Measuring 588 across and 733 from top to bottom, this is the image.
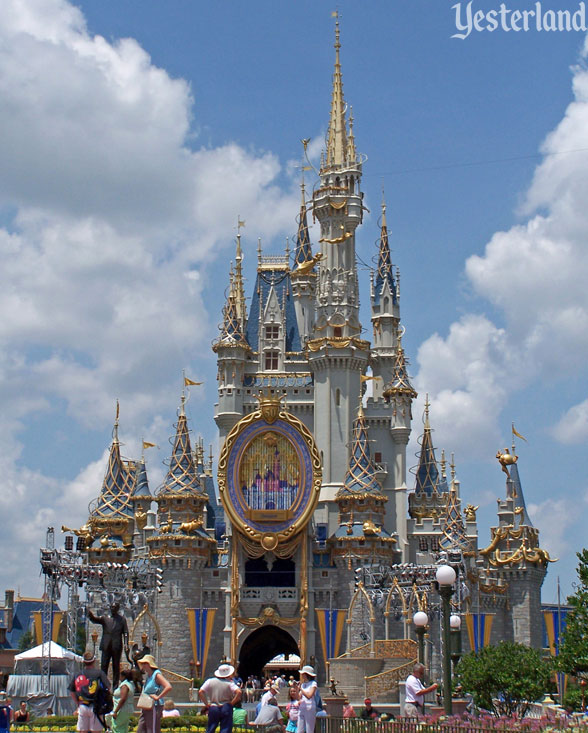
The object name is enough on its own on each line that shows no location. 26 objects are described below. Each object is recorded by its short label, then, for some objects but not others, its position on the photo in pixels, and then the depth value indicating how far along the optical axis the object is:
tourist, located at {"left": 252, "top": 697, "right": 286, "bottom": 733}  20.31
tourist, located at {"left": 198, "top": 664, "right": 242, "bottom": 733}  18.89
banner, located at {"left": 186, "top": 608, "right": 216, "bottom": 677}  63.59
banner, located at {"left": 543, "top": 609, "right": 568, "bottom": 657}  72.56
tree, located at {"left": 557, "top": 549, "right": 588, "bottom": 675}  37.56
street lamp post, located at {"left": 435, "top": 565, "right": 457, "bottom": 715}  22.33
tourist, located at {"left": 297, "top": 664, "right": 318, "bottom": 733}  20.34
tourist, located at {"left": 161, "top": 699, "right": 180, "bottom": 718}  20.91
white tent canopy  45.56
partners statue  26.33
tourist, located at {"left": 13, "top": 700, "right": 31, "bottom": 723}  29.78
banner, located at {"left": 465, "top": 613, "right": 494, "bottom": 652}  66.25
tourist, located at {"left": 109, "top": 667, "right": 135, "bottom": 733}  18.38
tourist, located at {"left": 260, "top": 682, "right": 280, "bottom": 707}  21.14
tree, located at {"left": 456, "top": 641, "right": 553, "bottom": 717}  34.16
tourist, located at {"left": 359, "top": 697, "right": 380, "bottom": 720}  27.34
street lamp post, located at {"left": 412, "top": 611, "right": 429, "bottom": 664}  29.30
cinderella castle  63.84
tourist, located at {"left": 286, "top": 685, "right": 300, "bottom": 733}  21.47
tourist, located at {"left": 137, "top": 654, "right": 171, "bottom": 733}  18.05
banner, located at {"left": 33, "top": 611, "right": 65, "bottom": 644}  68.81
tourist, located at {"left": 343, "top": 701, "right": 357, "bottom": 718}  28.99
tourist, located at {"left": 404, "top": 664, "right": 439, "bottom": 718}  22.33
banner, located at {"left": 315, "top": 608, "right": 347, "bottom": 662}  63.12
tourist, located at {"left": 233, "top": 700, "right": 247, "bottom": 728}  19.83
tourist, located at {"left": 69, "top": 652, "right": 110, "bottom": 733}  18.59
